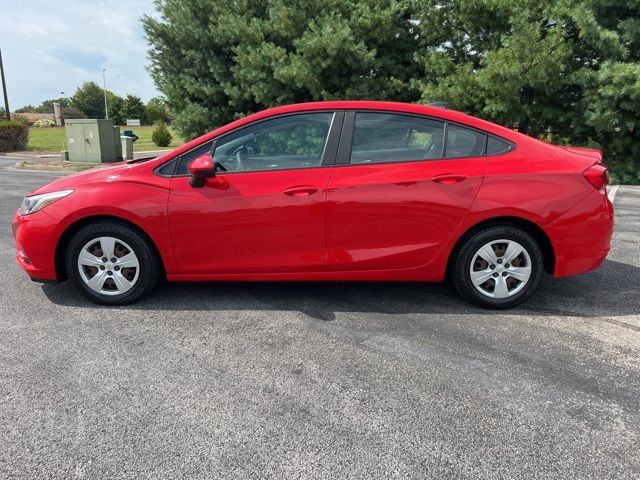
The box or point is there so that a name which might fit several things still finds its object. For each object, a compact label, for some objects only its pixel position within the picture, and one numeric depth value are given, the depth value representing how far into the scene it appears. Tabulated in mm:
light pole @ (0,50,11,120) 28922
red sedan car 3764
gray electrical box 18078
